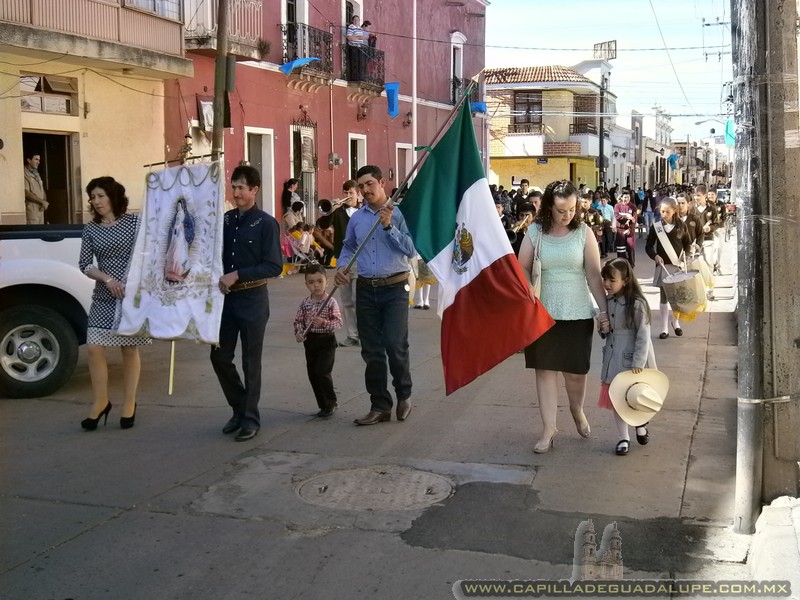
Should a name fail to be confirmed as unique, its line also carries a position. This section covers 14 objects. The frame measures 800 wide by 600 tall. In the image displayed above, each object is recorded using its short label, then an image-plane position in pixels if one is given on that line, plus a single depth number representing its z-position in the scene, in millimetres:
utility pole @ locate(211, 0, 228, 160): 15711
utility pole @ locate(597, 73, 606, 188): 50781
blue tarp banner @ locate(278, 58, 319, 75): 22719
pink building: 20125
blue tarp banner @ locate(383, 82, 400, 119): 28266
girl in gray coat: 6523
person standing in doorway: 16125
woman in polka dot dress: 7164
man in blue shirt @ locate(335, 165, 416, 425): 7316
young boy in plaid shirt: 7551
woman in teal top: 6578
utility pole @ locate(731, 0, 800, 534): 4855
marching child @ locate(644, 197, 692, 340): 11203
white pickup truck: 8180
